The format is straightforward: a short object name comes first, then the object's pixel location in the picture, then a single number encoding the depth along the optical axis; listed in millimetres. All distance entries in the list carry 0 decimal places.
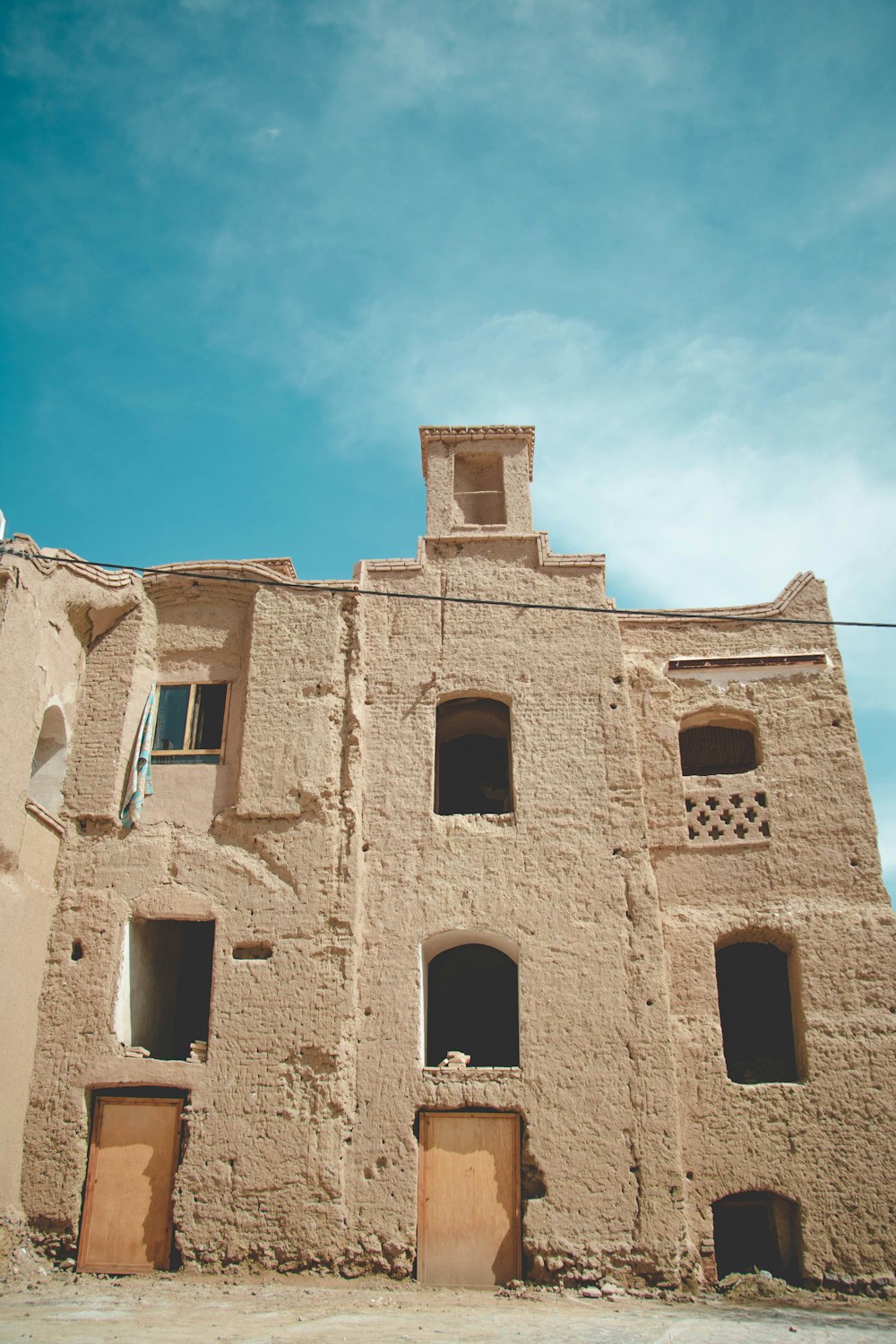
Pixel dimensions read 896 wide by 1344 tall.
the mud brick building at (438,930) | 12188
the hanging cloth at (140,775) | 14172
